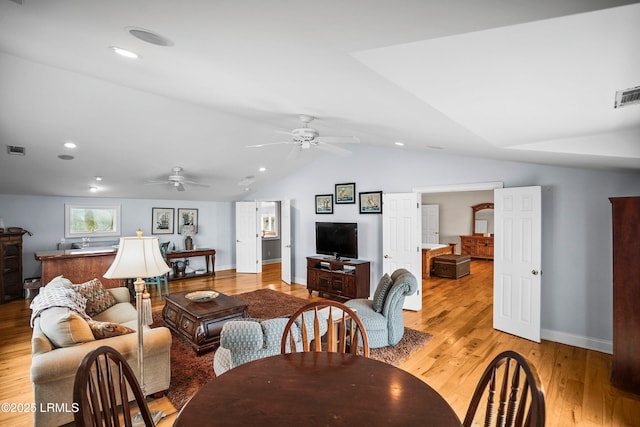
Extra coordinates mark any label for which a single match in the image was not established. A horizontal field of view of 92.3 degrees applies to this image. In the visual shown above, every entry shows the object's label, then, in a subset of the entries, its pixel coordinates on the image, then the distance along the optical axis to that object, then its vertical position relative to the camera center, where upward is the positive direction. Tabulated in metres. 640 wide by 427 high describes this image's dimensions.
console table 7.12 -0.96
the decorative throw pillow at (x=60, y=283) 3.42 -0.76
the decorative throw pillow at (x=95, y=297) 3.64 -0.99
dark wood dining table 1.07 -0.71
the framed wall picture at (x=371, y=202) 5.70 +0.28
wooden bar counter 5.20 -0.83
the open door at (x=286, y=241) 7.05 -0.56
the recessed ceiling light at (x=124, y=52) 2.05 +1.14
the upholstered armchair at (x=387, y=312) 3.46 -1.12
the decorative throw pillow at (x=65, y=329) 2.32 -0.86
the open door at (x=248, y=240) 8.05 -0.61
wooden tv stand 5.48 -1.11
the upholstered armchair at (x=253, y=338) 2.23 -0.89
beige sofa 2.15 -1.12
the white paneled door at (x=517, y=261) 3.81 -0.58
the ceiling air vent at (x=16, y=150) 4.19 +0.93
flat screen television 5.77 -0.44
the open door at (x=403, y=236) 5.05 -0.33
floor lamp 2.39 -0.38
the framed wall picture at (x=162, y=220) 7.49 -0.08
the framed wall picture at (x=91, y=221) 6.40 -0.08
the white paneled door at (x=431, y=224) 10.43 -0.26
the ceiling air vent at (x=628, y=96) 1.58 +0.64
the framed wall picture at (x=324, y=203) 6.47 +0.28
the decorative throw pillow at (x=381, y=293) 3.65 -0.92
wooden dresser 9.34 -0.92
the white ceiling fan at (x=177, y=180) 5.47 +0.66
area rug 2.78 -1.54
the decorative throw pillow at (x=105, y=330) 2.55 -0.96
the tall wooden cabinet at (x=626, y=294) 2.72 -0.70
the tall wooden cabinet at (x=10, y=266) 5.30 -0.88
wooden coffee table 3.41 -1.18
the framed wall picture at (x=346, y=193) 6.08 +0.47
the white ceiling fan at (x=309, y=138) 3.22 +0.85
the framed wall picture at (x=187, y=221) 7.79 -0.11
